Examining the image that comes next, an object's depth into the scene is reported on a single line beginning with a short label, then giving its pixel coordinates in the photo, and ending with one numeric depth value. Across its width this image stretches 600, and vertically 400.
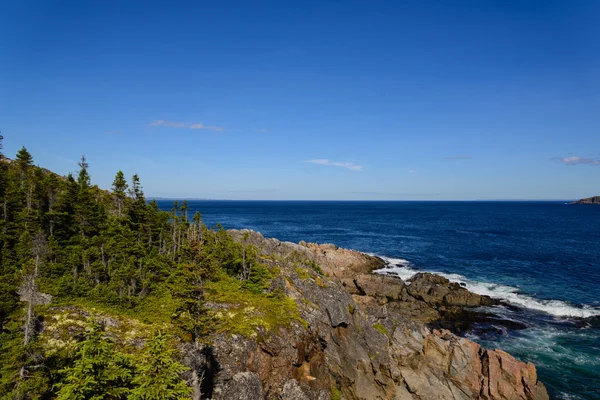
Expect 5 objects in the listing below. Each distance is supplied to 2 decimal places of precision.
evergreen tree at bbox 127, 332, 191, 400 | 13.02
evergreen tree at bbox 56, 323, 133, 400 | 12.30
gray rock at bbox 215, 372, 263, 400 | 21.31
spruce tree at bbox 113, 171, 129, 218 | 48.77
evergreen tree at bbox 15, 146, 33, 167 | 48.67
